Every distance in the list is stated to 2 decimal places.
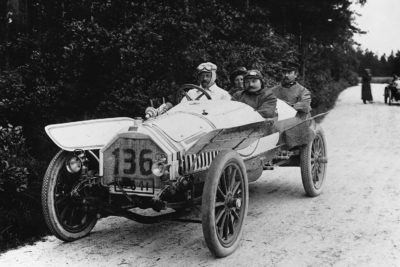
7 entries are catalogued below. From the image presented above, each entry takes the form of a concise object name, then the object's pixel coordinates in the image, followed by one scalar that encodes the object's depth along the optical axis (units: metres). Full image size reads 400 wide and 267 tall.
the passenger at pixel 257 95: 6.05
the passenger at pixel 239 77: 8.00
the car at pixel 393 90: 20.98
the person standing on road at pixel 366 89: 22.55
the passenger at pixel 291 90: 7.27
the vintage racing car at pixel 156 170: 4.46
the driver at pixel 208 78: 6.85
